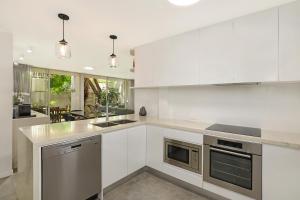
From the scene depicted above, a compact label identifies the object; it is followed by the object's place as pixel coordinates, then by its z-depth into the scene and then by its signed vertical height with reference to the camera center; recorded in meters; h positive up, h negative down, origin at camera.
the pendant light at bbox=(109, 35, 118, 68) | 2.70 +0.68
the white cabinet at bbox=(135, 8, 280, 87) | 1.72 +0.60
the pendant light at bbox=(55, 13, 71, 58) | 1.95 +0.64
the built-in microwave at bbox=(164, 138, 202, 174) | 2.00 -0.77
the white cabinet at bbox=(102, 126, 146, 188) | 1.96 -0.76
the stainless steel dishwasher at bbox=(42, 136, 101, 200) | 1.45 -0.73
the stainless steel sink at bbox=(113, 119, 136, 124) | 2.48 -0.36
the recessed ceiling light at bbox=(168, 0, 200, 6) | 1.30 +0.82
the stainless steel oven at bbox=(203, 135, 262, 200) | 1.60 -0.74
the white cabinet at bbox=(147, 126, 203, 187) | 2.02 -0.79
